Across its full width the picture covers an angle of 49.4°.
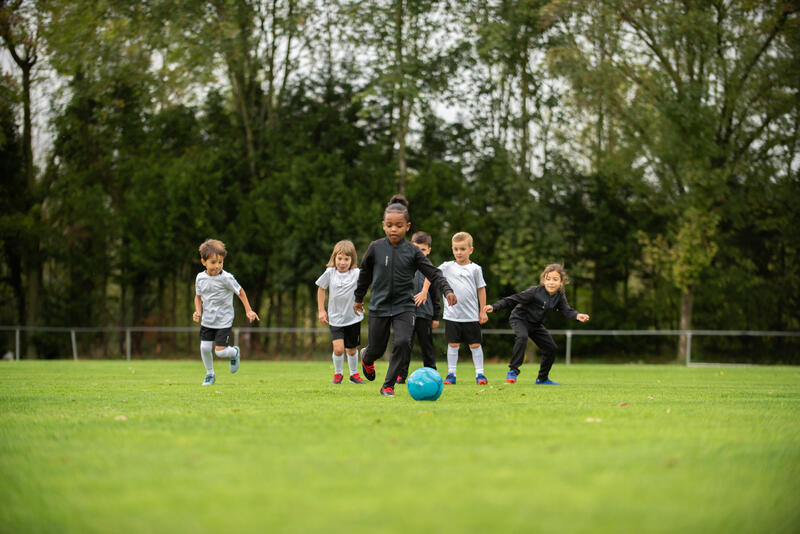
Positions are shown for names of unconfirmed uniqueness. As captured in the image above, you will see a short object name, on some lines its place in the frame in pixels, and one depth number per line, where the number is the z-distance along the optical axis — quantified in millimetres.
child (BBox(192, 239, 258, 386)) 11016
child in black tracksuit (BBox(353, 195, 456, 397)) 8680
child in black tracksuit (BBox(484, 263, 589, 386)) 11594
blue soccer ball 7949
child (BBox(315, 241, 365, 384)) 11570
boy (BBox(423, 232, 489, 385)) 11586
